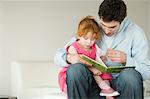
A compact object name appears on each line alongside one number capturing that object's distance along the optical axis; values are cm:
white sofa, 402
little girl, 256
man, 243
